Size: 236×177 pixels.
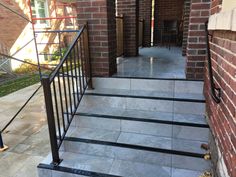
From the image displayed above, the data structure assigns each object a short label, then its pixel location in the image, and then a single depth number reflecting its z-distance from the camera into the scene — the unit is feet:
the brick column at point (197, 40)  7.99
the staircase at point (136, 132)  6.72
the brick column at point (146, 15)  23.68
